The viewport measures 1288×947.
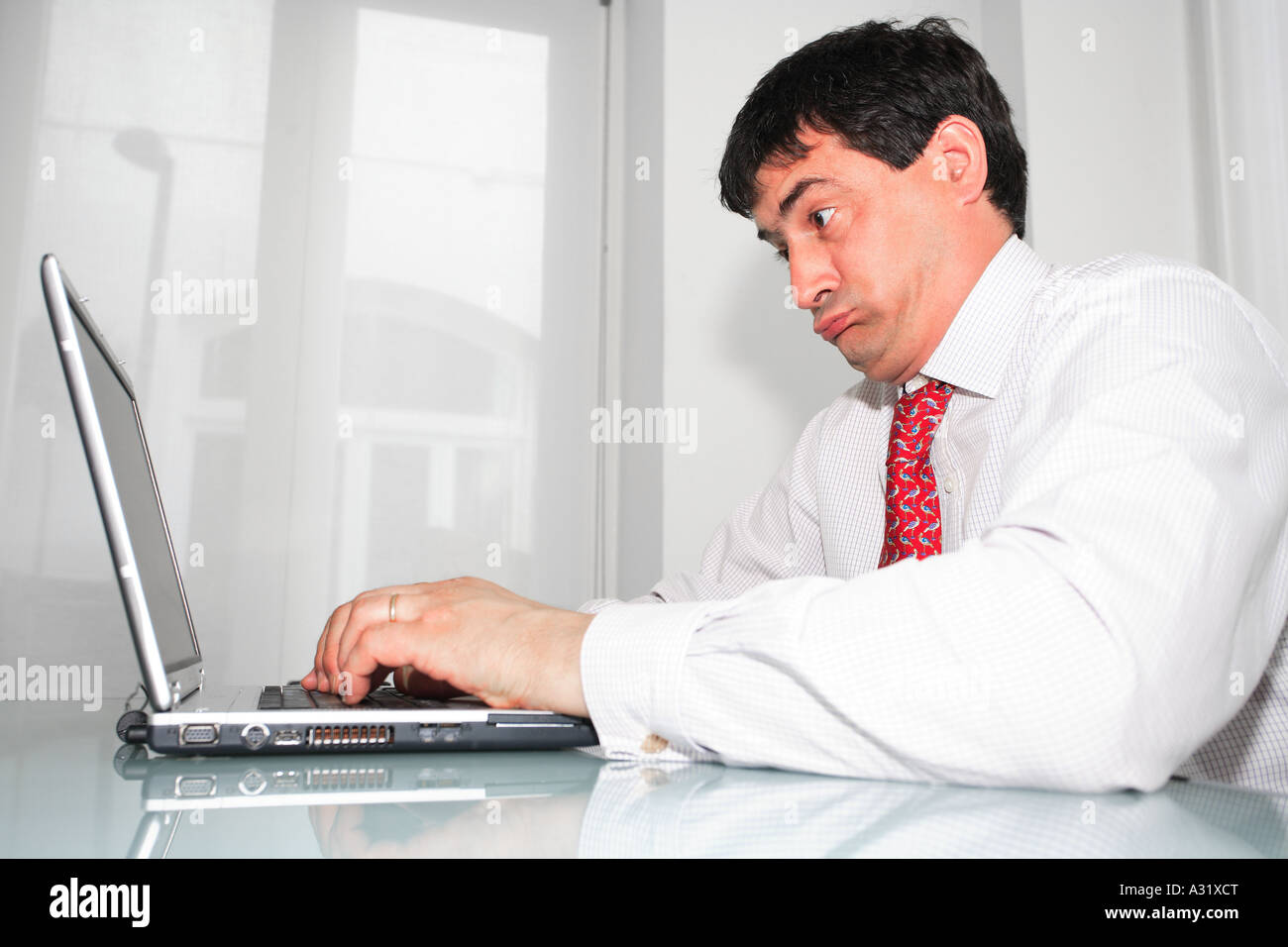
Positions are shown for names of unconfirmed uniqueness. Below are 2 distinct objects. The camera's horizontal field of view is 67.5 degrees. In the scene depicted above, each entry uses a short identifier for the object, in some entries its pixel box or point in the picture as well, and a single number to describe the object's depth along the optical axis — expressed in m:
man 0.51
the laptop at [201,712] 0.58
